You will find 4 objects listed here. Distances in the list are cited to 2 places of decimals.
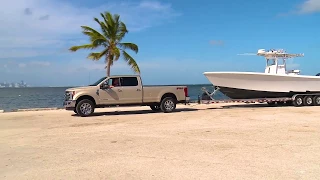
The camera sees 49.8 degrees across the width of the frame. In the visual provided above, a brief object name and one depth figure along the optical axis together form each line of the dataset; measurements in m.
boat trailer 20.05
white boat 20.28
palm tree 26.70
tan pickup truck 16.36
